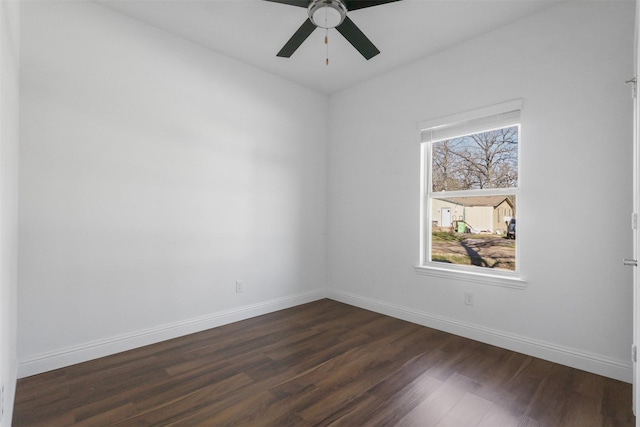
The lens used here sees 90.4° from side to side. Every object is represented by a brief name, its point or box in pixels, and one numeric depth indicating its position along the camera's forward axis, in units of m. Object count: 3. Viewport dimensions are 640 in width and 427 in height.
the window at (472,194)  2.83
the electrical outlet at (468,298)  2.96
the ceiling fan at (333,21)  2.07
